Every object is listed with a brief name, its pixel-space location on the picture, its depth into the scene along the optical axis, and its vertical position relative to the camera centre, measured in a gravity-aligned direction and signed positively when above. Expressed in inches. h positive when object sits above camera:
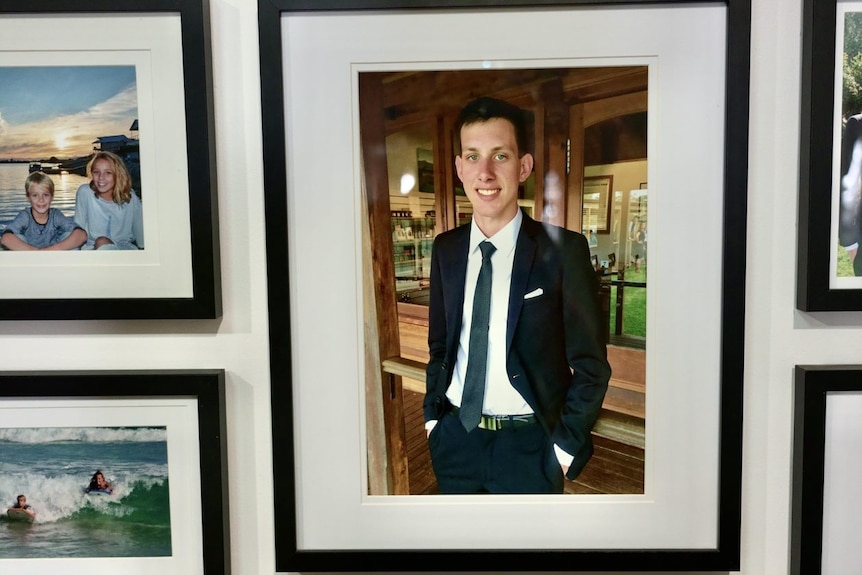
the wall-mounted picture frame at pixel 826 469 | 26.5 -11.1
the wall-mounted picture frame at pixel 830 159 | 25.1 +4.1
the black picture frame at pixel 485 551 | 25.3 -5.4
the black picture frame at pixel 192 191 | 25.1 +3.0
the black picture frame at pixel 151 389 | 26.6 -6.4
